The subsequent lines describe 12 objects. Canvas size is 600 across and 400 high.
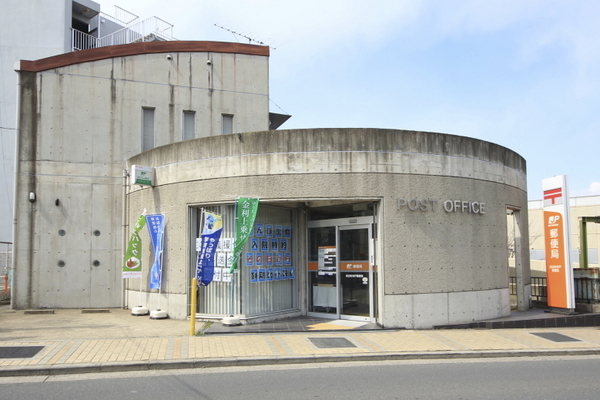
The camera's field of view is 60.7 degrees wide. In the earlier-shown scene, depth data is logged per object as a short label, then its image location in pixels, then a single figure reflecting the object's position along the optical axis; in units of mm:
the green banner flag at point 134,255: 13672
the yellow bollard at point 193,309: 10125
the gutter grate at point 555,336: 10492
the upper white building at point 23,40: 30156
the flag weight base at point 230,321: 11367
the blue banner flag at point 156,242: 13039
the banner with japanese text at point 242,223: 11445
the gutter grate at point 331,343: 9491
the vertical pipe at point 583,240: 16875
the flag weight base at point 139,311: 13477
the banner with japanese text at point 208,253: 11719
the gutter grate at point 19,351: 8523
